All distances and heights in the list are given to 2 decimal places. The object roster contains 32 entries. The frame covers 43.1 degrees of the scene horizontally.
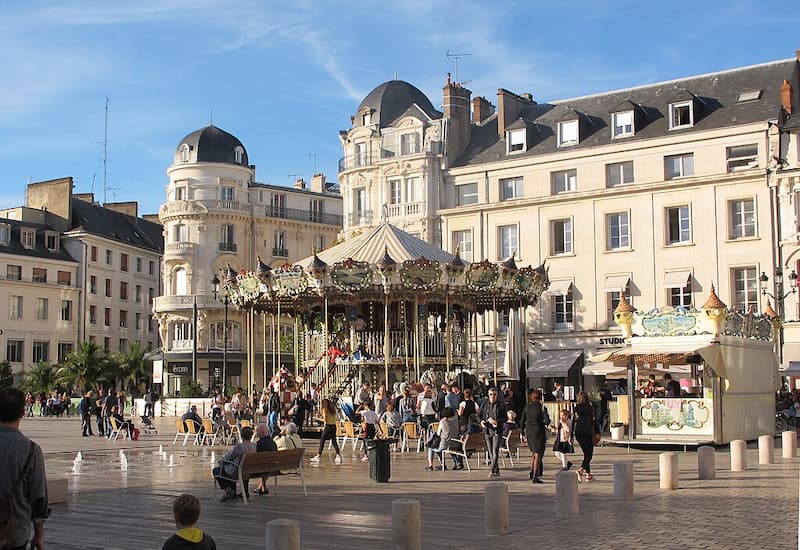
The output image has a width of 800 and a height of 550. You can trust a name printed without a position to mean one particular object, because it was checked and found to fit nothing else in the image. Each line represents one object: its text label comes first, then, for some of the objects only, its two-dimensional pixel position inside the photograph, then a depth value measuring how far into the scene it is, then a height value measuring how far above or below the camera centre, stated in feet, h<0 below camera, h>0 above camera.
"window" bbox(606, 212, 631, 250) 146.00 +18.40
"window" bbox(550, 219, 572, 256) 150.41 +18.21
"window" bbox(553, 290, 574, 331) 149.59 +6.91
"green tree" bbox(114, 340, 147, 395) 176.45 -0.44
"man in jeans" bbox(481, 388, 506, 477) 57.82 -3.97
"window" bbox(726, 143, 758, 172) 135.74 +26.97
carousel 84.79 +5.51
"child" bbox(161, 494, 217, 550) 19.92 -3.37
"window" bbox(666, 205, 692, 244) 141.08 +18.59
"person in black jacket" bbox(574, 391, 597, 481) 53.72 -3.46
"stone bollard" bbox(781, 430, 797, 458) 69.92 -5.93
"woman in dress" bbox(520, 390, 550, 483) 52.11 -3.35
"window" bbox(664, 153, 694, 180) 141.18 +26.85
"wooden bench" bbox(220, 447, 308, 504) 45.70 -4.79
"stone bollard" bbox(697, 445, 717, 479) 54.85 -5.72
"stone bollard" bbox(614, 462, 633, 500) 46.24 -5.64
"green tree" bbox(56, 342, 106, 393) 170.19 -1.03
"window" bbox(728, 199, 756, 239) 135.95 +18.79
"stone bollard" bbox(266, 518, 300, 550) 28.07 -4.83
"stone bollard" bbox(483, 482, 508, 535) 36.50 -5.46
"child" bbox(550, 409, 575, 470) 57.36 -4.44
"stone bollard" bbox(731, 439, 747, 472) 59.67 -5.74
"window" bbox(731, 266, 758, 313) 134.62 +9.39
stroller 101.25 -6.94
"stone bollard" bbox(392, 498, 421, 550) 32.27 -5.28
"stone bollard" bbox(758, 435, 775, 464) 64.95 -5.92
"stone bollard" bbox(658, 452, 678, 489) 50.19 -5.67
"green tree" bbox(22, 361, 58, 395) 172.55 -3.03
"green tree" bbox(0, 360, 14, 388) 176.04 -2.18
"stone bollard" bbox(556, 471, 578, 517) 40.86 -5.48
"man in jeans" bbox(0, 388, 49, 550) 20.61 -2.28
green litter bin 54.39 -5.34
